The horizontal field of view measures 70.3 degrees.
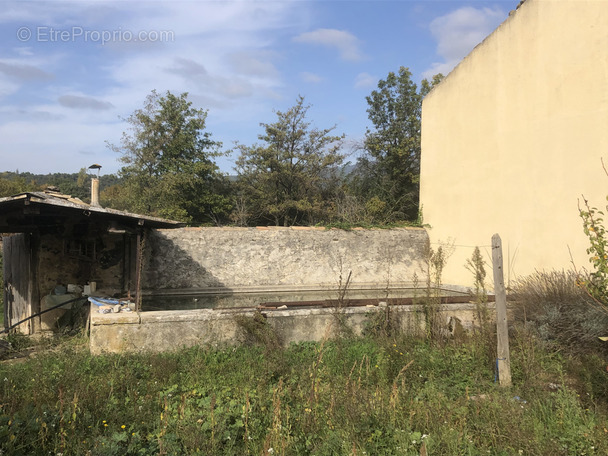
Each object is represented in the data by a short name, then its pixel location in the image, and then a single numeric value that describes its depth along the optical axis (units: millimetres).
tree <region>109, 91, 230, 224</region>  22812
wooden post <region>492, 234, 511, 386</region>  5258
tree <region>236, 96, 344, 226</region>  23594
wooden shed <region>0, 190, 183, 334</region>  8102
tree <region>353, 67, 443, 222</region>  23266
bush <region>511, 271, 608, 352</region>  5863
